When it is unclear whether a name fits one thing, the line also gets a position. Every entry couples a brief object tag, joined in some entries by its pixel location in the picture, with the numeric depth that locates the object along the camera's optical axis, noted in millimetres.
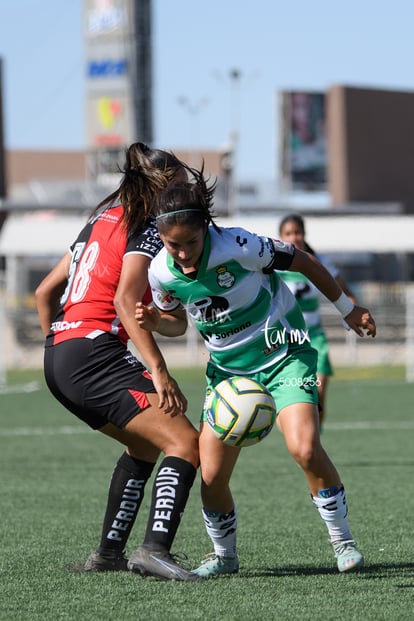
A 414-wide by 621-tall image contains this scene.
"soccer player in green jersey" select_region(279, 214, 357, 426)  22266
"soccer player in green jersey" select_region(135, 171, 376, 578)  10883
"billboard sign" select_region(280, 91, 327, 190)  153125
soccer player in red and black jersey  10719
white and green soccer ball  11008
